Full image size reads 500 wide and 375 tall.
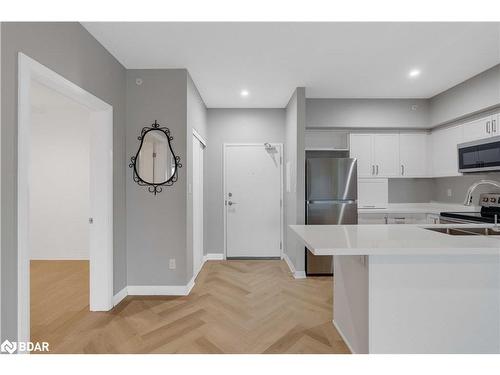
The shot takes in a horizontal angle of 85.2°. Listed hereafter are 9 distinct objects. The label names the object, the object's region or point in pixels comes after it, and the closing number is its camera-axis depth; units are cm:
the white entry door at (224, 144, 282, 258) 460
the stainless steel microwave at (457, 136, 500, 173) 300
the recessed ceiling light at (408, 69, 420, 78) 323
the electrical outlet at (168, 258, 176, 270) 308
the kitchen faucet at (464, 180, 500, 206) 197
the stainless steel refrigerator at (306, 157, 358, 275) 373
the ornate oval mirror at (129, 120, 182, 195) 307
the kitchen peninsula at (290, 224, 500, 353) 168
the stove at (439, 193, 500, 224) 316
